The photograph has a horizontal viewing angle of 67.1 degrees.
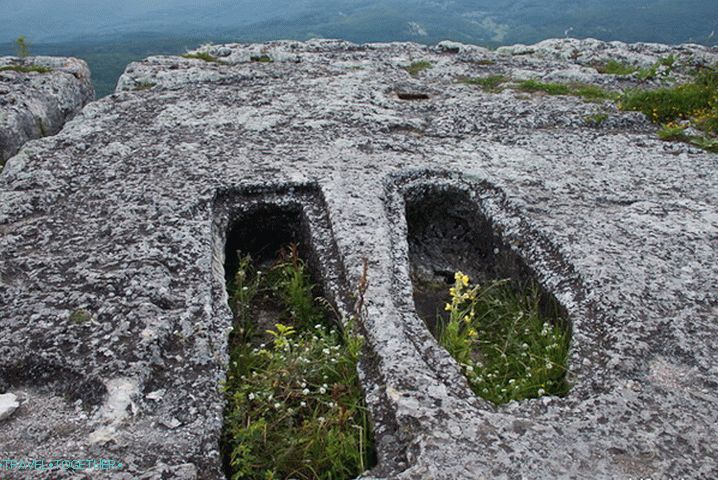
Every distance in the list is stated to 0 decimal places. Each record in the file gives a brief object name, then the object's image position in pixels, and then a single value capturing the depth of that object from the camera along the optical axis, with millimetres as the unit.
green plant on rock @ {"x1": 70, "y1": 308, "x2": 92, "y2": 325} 4754
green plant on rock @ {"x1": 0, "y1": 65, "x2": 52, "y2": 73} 12805
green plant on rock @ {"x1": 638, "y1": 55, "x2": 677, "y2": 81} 11664
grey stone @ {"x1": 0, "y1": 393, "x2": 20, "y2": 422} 4008
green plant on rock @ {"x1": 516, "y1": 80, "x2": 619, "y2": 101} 10500
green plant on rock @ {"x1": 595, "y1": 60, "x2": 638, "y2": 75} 12339
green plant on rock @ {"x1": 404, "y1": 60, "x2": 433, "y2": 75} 12562
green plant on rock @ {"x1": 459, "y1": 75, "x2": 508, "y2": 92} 11398
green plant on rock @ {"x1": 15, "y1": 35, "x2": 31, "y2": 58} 13922
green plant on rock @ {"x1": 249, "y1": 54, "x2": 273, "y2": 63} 13344
